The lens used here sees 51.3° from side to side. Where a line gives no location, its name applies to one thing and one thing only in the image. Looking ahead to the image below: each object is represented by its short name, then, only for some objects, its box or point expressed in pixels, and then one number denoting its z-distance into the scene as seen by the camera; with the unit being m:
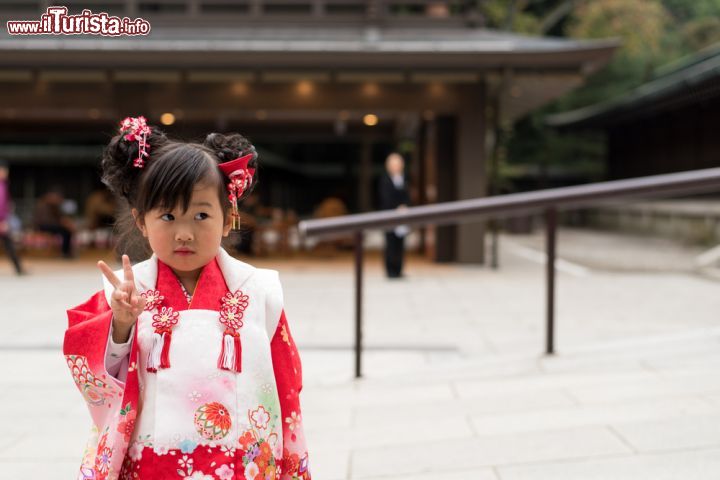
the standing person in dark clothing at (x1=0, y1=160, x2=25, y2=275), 9.35
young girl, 1.58
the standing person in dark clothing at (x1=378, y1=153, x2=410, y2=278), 9.47
